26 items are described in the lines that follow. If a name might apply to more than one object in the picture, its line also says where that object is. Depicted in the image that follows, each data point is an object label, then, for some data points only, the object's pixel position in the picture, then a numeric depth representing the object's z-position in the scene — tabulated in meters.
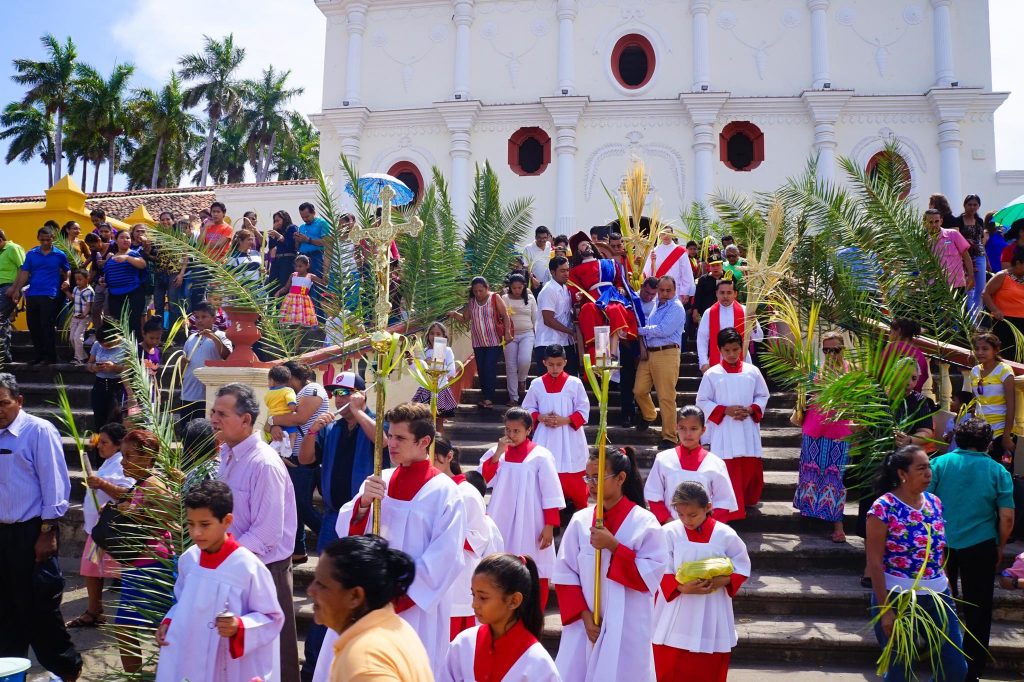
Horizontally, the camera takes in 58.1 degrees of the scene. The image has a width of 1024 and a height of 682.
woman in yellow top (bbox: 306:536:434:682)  3.15
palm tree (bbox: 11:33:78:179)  48.69
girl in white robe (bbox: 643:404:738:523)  6.99
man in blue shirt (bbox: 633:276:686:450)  10.31
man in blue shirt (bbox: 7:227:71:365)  13.23
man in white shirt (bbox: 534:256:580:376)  11.74
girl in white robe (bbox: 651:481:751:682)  5.67
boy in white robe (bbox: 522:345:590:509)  8.89
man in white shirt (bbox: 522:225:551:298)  15.36
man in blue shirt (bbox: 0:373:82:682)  6.30
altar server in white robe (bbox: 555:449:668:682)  5.43
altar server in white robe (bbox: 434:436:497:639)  6.03
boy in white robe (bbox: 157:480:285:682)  4.53
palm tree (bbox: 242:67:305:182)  50.41
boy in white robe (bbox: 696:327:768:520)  8.84
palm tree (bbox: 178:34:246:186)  49.47
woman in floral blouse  5.34
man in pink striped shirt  5.35
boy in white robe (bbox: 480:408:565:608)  7.29
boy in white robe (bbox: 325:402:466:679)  5.04
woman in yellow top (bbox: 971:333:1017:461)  7.62
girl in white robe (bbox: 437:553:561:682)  4.07
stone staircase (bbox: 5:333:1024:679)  6.78
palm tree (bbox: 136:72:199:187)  48.06
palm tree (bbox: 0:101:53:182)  50.25
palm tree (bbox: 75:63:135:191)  47.88
